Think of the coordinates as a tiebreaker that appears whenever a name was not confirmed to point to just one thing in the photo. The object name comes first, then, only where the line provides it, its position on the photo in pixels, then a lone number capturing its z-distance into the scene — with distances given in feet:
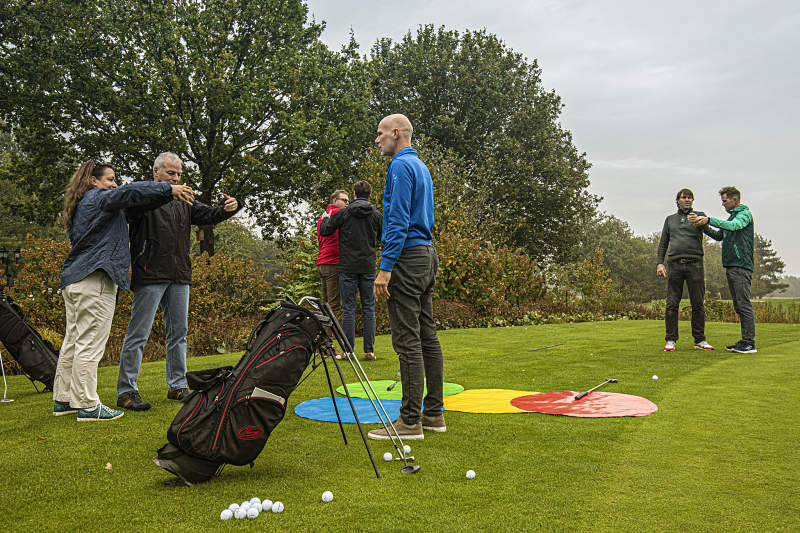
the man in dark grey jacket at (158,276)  15.08
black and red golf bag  9.27
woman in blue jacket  13.46
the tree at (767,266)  223.92
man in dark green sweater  25.43
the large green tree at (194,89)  61.16
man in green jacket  24.63
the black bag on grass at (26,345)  17.34
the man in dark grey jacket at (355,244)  22.21
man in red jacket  23.32
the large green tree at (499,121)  90.07
